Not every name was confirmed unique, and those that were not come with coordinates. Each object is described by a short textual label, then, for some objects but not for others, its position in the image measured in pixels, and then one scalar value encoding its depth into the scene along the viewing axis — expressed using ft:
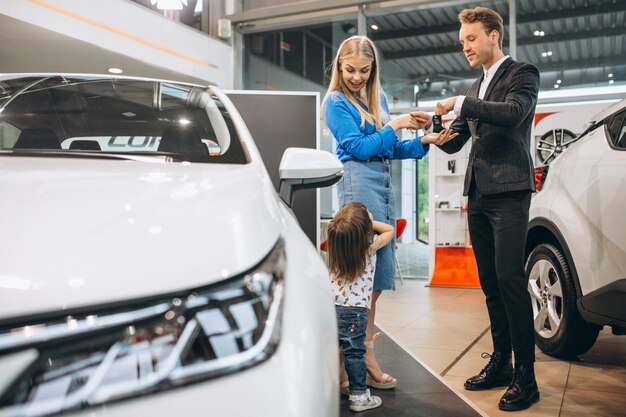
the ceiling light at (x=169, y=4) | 26.91
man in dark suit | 8.00
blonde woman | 8.13
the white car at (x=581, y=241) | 8.07
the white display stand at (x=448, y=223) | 23.86
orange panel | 23.56
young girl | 7.55
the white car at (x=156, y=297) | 2.49
